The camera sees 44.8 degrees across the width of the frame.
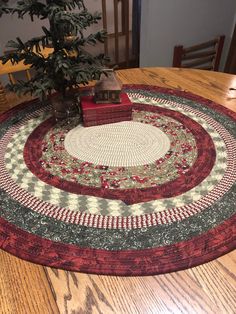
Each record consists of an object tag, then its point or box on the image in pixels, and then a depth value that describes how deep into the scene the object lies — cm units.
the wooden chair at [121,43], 279
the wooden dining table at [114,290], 57
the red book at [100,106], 108
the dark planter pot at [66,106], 113
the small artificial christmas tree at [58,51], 93
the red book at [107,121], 111
